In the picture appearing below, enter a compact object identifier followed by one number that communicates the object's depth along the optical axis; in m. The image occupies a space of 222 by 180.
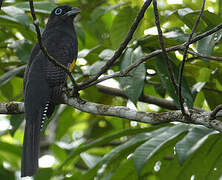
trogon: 6.69
